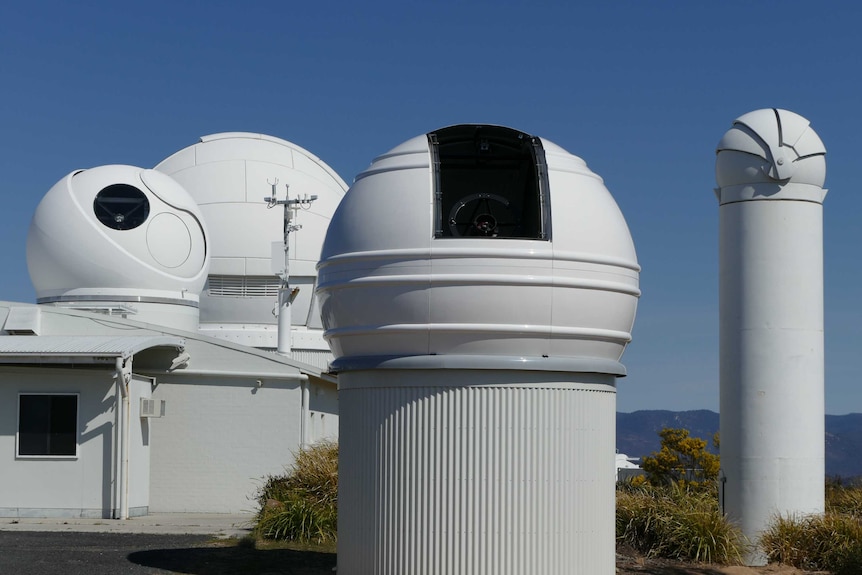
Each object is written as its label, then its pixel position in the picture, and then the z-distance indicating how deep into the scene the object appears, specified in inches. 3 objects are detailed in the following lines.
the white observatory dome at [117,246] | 1000.9
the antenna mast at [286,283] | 1111.0
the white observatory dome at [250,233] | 1238.3
